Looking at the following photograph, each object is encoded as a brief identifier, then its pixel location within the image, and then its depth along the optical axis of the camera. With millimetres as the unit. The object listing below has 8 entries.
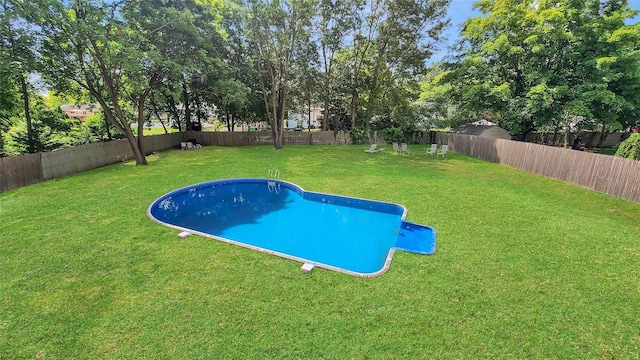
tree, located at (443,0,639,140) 12344
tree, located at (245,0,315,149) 14164
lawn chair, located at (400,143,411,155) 15394
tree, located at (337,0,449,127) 16875
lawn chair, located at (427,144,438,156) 14891
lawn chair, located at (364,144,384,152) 16188
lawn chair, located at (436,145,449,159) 14370
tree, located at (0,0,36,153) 8539
